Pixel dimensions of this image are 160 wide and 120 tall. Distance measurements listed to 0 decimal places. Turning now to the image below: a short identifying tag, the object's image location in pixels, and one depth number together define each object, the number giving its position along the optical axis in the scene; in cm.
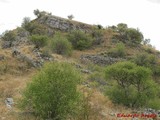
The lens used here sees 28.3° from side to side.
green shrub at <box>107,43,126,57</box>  5972
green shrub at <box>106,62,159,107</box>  2745
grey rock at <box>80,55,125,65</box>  5633
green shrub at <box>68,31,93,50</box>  6172
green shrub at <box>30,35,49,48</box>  4868
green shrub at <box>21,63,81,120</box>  1617
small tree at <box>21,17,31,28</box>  6802
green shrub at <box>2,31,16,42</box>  6116
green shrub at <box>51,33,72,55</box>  5316
